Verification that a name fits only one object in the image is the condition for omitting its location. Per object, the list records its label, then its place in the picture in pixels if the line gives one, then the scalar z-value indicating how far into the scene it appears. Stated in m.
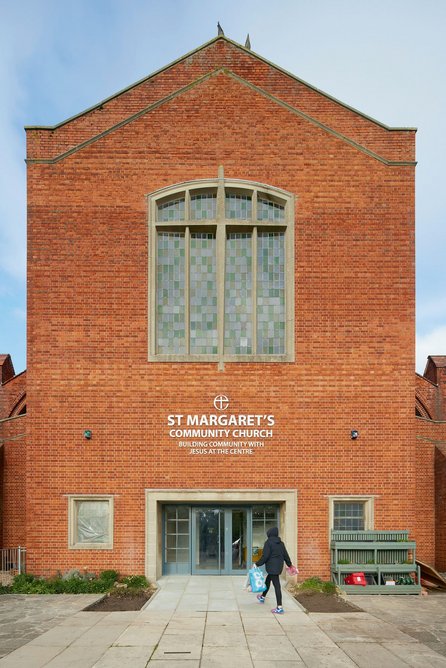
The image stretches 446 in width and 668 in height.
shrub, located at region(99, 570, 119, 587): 12.75
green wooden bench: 12.61
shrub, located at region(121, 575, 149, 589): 12.71
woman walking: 10.52
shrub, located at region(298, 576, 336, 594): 12.47
